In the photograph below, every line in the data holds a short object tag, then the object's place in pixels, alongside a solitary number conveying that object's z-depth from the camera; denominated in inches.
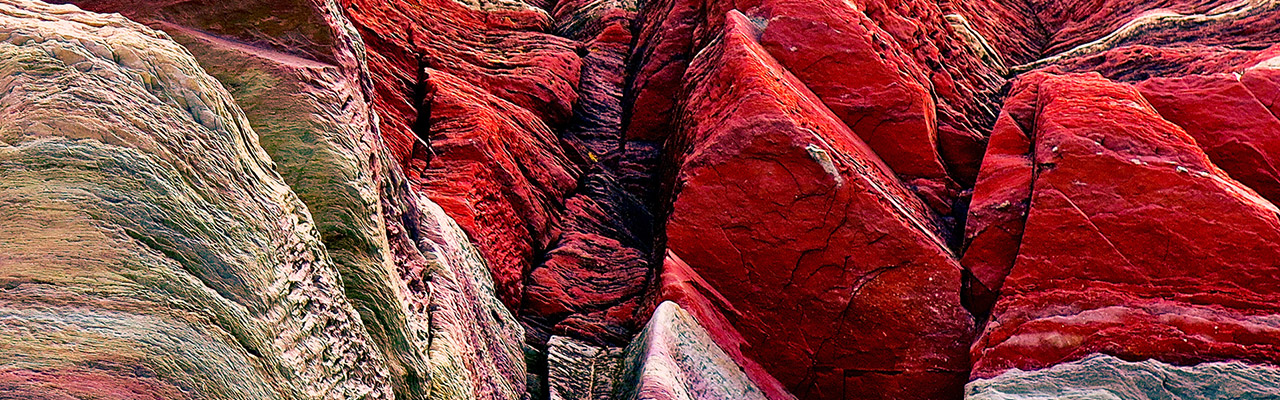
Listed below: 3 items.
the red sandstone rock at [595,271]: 385.1
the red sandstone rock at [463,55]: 428.1
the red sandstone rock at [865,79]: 421.1
